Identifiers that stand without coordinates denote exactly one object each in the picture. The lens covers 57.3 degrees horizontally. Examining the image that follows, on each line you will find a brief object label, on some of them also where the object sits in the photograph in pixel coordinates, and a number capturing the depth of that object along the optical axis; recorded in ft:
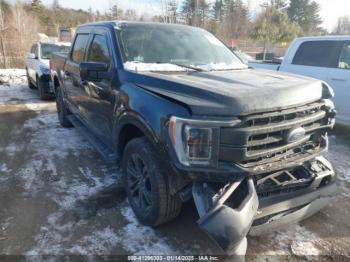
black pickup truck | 7.88
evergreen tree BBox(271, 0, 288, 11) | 163.32
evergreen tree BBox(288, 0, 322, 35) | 177.27
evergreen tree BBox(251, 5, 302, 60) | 84.89
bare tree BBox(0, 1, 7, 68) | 59.31
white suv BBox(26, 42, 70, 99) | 30.68
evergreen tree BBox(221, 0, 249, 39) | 130.41
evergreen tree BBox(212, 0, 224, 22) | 160.84
